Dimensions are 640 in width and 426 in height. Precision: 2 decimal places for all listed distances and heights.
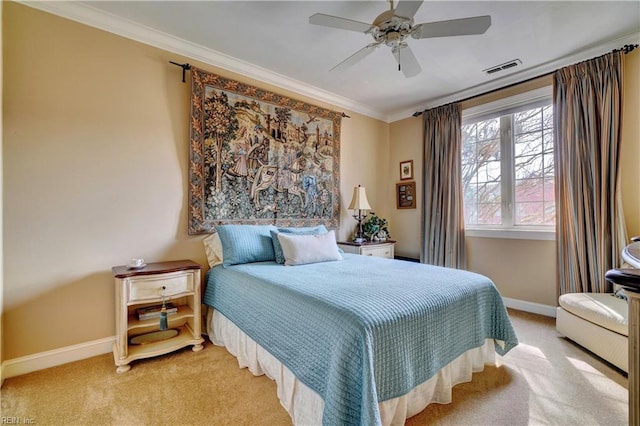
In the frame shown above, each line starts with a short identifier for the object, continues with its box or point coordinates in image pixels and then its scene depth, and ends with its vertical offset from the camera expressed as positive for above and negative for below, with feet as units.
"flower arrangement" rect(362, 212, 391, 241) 13.29 -0.81
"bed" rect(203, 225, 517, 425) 4.16 -2.16
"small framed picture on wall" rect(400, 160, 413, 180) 14.21 +2.11
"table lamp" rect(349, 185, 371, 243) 12.62 +0.46
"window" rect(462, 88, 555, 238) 10.36 +1.78
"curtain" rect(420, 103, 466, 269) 12.11 +0.91
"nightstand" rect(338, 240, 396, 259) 11.98 -1.56
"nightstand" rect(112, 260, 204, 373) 6.78 -2.52
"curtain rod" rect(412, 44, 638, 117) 8.30 +4.77
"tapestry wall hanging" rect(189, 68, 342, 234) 9.05 +2.04
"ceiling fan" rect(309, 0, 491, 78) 5.75 +4.01
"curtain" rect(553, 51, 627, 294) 8.47 +1.14
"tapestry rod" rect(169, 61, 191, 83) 8.66 +4.51
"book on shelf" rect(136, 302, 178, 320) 7.42 -2.58
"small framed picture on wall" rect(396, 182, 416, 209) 14.10 +0.83
